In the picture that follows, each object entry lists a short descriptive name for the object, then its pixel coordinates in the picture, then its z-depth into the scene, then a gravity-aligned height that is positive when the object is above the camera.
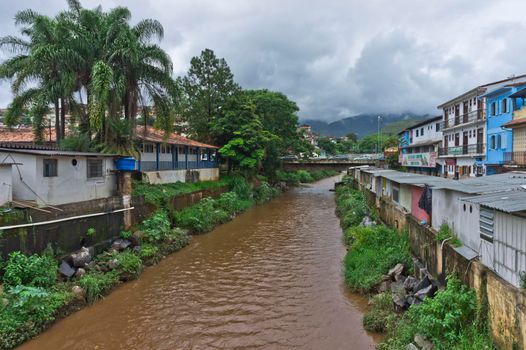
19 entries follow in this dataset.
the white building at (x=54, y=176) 13.98 -0.41
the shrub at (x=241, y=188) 37.44 -2.51
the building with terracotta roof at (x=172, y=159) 25.81 +0.55
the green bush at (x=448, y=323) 7.82 -3.79
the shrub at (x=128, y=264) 15.21 -4.36
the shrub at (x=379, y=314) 10.79 -4.76
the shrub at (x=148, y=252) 17.20 -4.29
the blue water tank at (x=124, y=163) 19.23 +0.14
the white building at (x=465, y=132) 32.56 +3.08
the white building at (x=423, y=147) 43.75 +2.23
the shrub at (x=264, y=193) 40.96 -3.51
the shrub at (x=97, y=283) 12.86 -4.46
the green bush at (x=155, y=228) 18.92 -3.48
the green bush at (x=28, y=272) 11.27 -3.50
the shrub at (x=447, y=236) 10.92 -2.39
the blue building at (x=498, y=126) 28.29 +3.08
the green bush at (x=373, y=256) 13.91 -4.01
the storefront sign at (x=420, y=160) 43.12 +0.37
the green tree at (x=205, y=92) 39.97 +8.26
